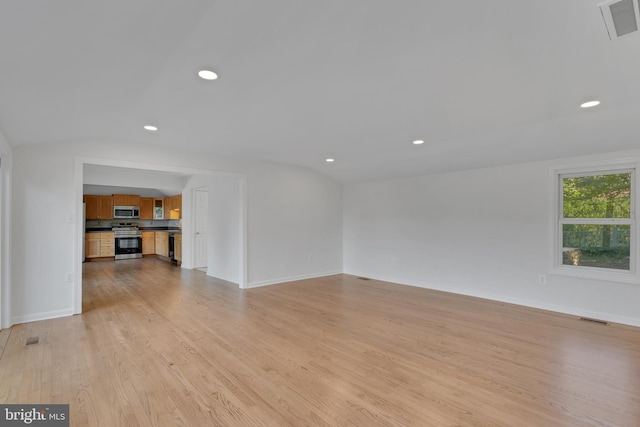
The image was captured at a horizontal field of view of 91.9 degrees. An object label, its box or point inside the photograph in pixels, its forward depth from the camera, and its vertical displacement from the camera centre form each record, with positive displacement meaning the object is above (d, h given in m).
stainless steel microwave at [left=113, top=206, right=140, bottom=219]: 9.55 +0.00
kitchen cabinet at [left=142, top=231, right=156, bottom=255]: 9.97 -0.99
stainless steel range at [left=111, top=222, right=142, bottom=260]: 9.47 -0.90
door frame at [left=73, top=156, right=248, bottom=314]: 3.94 +0.46
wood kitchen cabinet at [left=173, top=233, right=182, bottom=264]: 8.13 -0.93
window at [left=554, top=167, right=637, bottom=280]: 3.78 -0.13
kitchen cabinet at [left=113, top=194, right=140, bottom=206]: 9.54 +0.39
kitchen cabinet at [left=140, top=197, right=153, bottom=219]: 10.06 +0.14
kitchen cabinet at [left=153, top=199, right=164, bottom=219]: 10.33 +0.12
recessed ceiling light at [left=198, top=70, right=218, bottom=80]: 2.19 +0.99
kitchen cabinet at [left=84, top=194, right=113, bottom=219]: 9.20 +0.15
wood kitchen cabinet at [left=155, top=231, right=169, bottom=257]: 9.34 -0.96
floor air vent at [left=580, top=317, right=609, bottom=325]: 3.63 -1.29
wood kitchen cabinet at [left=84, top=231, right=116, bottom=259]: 9.12 -0.98
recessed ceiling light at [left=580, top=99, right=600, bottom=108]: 2.71 +0.97
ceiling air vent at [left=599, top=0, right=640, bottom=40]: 1.46 +0.99
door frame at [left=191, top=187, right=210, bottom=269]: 7.59 -0.45
